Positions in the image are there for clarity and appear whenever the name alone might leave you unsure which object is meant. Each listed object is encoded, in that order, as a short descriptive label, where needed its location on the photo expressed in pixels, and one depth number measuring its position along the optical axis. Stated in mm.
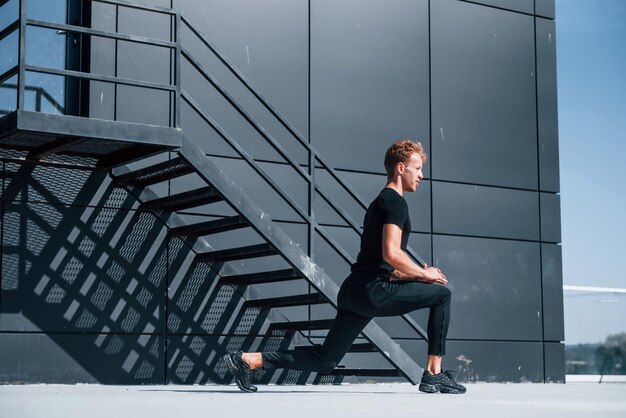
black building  11297
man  8766
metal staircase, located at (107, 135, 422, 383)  10820
